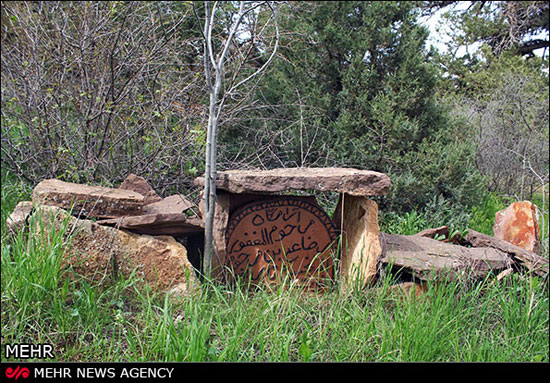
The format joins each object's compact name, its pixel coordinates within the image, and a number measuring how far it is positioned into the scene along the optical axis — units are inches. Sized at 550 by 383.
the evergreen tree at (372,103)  185.9
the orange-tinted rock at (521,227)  167.8
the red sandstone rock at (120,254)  102.5
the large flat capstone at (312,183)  121.2
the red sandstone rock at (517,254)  136.9
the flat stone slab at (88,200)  116.0
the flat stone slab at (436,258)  119.1
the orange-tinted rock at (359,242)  118.9
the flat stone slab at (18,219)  108.0
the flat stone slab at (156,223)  114.3
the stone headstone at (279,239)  125.9
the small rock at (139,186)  148.6
